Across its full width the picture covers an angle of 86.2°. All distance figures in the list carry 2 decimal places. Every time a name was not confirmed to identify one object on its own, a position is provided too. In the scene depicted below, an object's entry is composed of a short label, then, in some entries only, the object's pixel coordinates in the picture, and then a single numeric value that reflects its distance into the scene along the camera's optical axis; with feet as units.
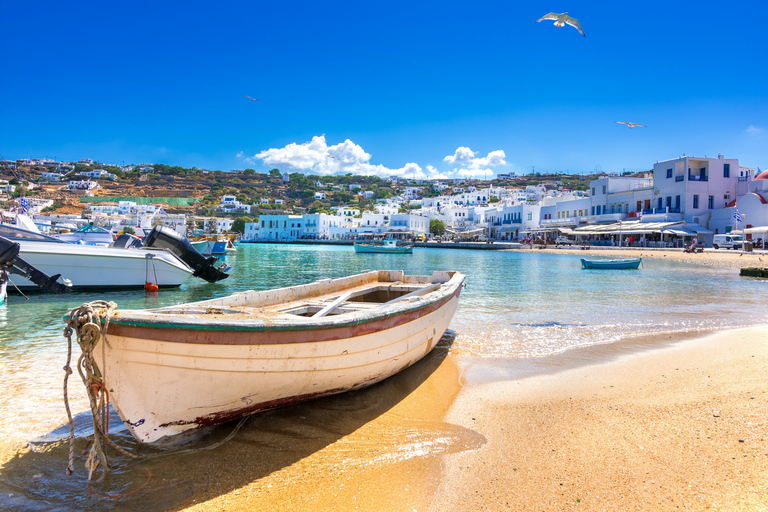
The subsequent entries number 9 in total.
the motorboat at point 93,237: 77.58
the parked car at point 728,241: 126.52
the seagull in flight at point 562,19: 40.75
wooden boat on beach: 10.52
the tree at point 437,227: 279.08
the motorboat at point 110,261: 41.65
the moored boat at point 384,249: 164.25
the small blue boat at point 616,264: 89.04
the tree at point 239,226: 347.77
